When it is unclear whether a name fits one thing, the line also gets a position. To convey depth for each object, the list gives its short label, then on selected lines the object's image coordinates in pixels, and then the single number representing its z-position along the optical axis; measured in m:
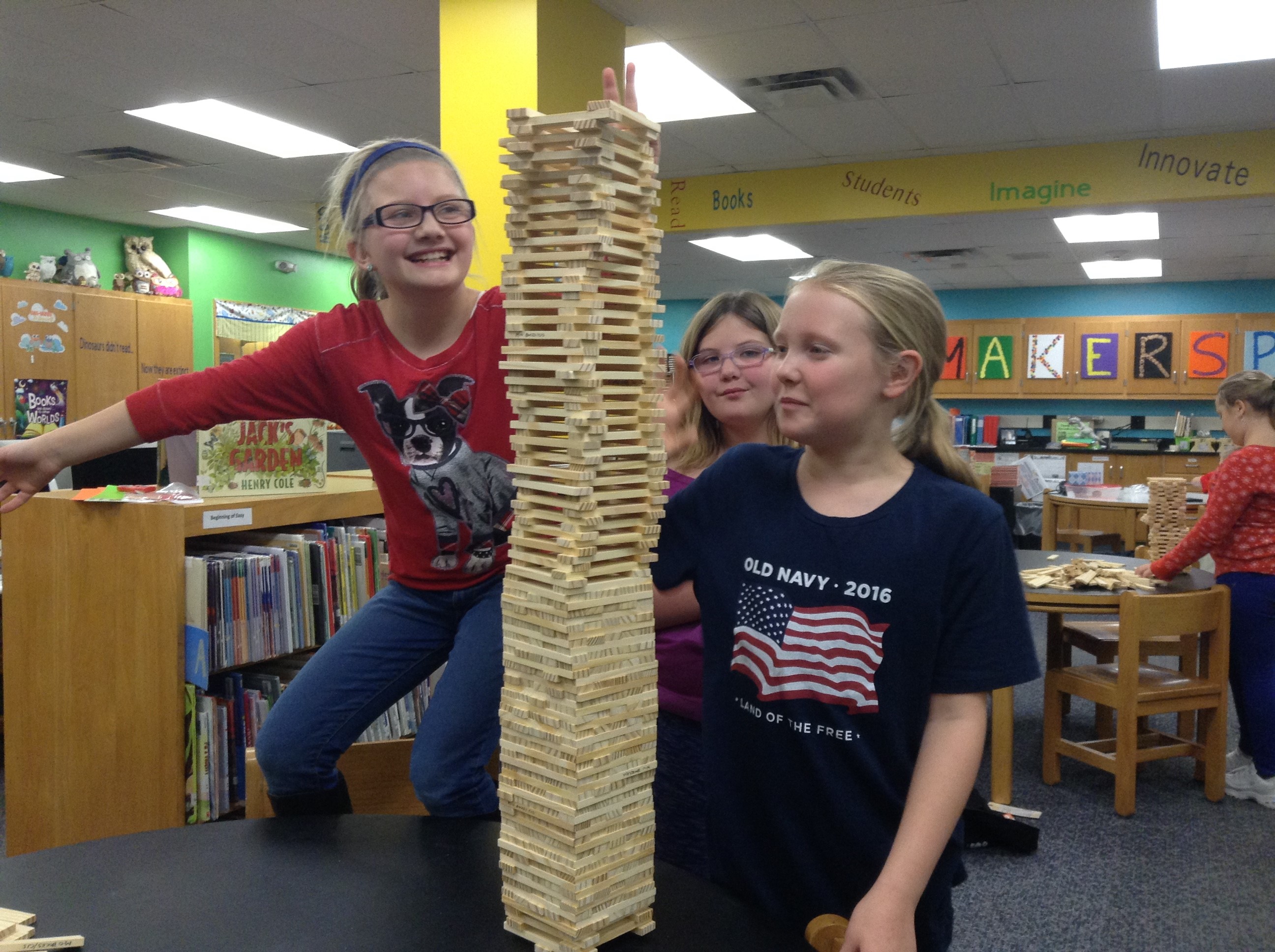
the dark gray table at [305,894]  1.08
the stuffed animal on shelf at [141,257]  10.24
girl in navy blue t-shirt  1.25
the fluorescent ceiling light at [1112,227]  8.62
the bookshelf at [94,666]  2.66
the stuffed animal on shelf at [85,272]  9.44
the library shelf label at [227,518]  2.70
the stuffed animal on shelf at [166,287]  10.30
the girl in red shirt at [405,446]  1.54
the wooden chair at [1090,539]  7.38
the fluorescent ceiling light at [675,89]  5.24
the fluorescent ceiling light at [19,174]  7.95
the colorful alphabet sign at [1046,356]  12.52
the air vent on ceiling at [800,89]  5.38
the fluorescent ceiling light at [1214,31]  4.50
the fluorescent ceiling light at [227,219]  9.57
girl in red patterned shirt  3.70
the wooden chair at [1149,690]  3.50
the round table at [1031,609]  3.59
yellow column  4.27
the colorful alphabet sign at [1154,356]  11.98
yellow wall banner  6.53
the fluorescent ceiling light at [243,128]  6.29
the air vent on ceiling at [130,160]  7.36
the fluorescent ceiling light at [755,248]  10.27
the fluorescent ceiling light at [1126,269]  10.98
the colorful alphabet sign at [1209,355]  11.70
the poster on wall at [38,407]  8.78
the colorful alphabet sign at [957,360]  12.91
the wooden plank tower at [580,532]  1.06
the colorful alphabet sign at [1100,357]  12.27
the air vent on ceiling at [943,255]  10.48
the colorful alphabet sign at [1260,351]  11.46
